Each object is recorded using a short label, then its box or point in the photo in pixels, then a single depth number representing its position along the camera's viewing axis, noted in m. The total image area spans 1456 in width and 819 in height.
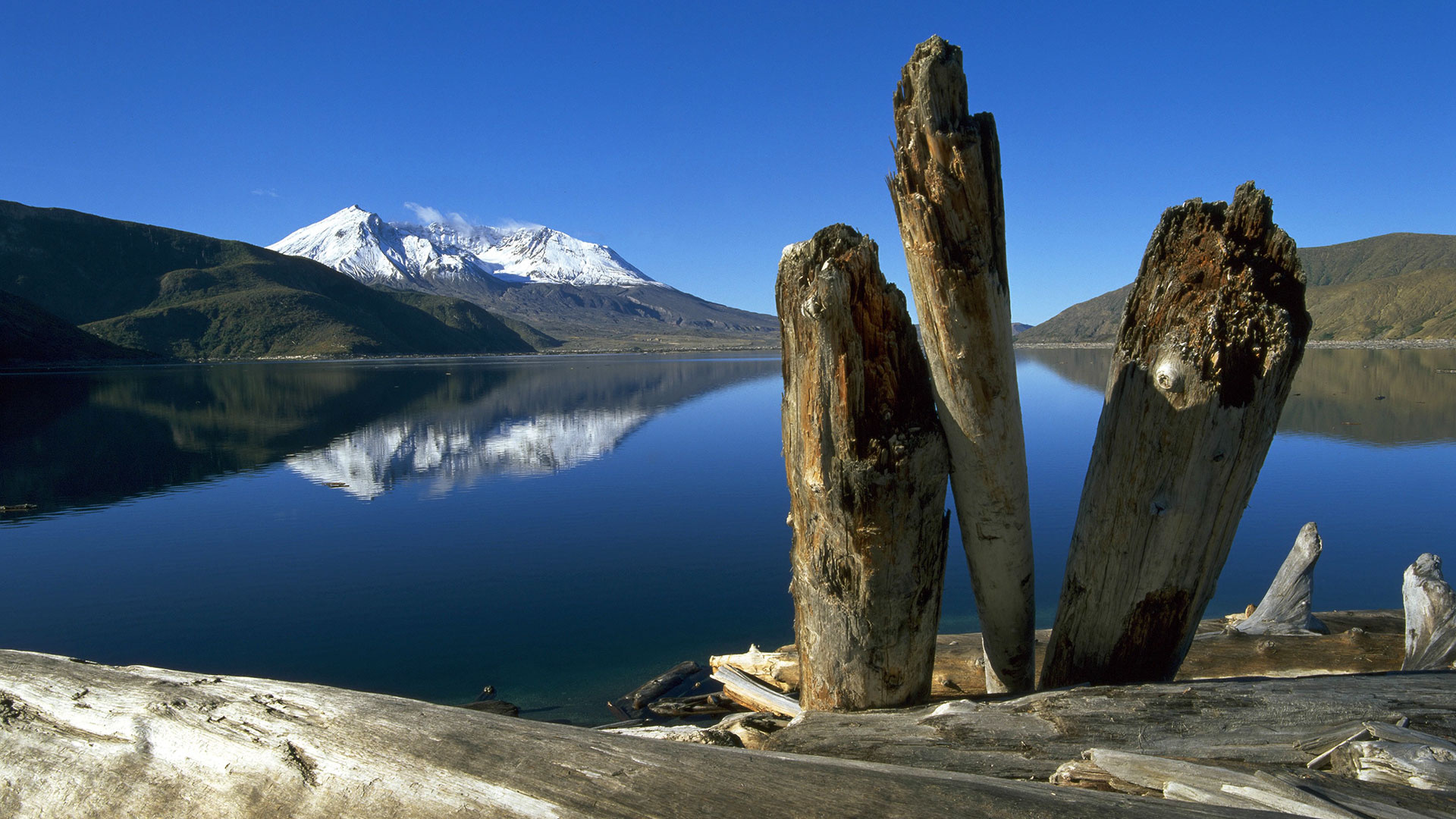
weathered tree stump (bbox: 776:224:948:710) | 3.30
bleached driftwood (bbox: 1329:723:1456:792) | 2.58
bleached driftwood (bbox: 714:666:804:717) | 6.54
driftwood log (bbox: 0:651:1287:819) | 2.29
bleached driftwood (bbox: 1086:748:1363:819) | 2.43
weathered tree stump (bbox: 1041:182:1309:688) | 3.28
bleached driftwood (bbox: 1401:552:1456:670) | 5.01
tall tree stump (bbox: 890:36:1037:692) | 3.07
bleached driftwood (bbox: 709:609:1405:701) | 6.03
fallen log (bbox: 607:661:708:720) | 8.38
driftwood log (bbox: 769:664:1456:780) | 3.02
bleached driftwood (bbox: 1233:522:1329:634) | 6.37
